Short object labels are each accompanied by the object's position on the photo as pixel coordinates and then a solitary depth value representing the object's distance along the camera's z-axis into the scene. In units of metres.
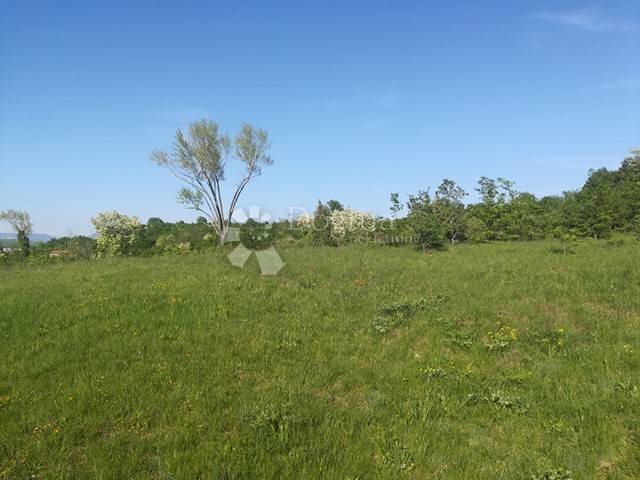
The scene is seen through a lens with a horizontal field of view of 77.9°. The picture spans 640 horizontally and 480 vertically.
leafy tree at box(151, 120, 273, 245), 42.00
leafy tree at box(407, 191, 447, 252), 23.95
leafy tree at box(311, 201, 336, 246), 35.75
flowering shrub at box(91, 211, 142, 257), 54.70
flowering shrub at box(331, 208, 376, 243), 37.81
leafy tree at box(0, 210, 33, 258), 51.84
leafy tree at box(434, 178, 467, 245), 30.81
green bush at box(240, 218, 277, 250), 24.00
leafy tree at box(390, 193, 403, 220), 34.74
